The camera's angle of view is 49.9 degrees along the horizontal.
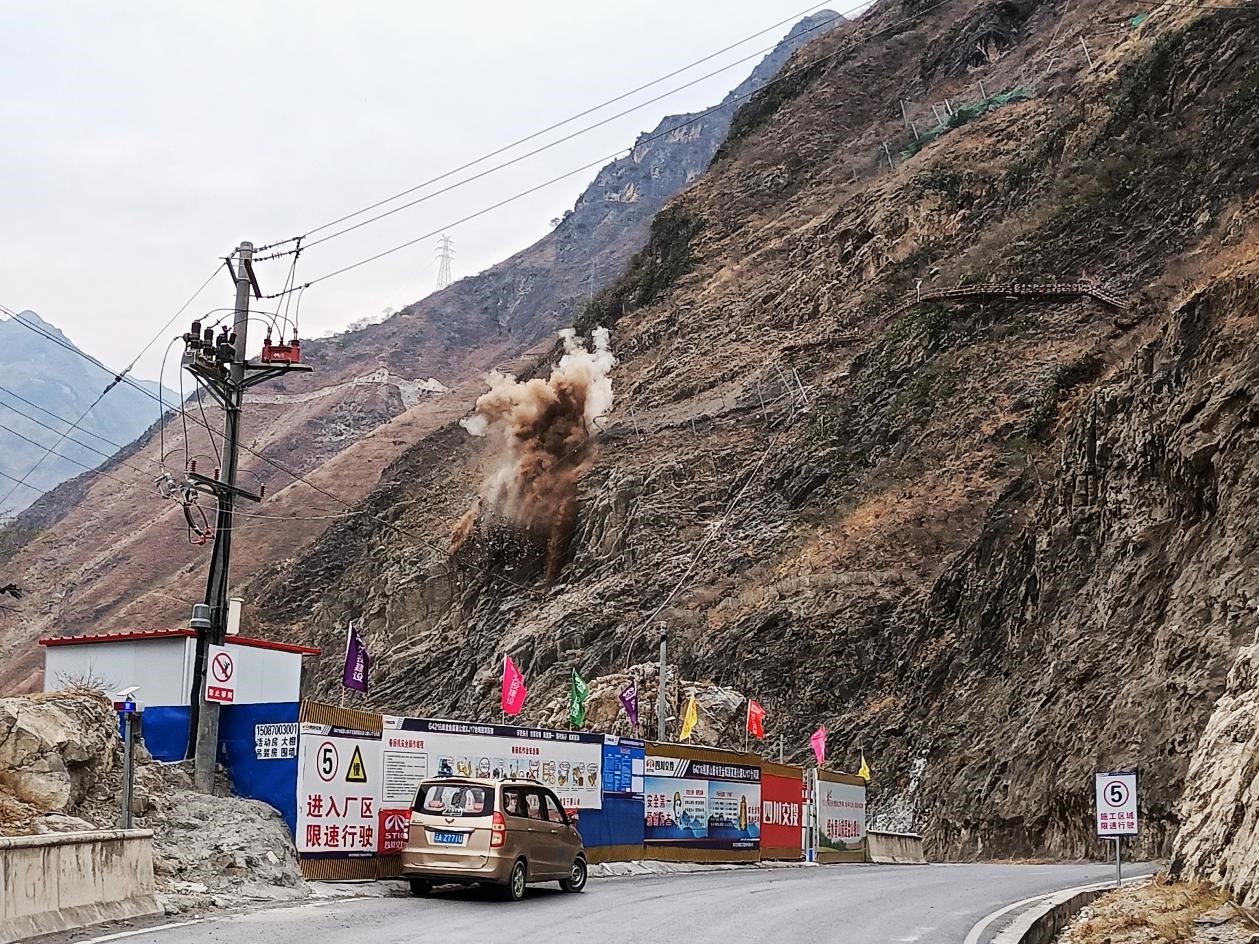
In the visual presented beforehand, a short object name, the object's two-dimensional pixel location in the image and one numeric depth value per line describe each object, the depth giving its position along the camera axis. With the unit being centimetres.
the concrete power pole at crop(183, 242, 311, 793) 1889
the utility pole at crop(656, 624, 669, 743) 3241
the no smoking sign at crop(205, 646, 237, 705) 1798
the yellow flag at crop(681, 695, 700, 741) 3362
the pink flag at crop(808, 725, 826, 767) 3366
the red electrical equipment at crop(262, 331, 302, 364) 2122
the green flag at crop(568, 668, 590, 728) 3206
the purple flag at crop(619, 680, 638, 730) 3247
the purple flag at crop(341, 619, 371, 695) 2423
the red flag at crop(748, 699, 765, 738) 3525
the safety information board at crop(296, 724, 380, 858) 1712
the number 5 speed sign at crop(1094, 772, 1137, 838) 1777
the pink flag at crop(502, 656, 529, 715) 3000
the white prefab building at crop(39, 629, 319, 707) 1973
